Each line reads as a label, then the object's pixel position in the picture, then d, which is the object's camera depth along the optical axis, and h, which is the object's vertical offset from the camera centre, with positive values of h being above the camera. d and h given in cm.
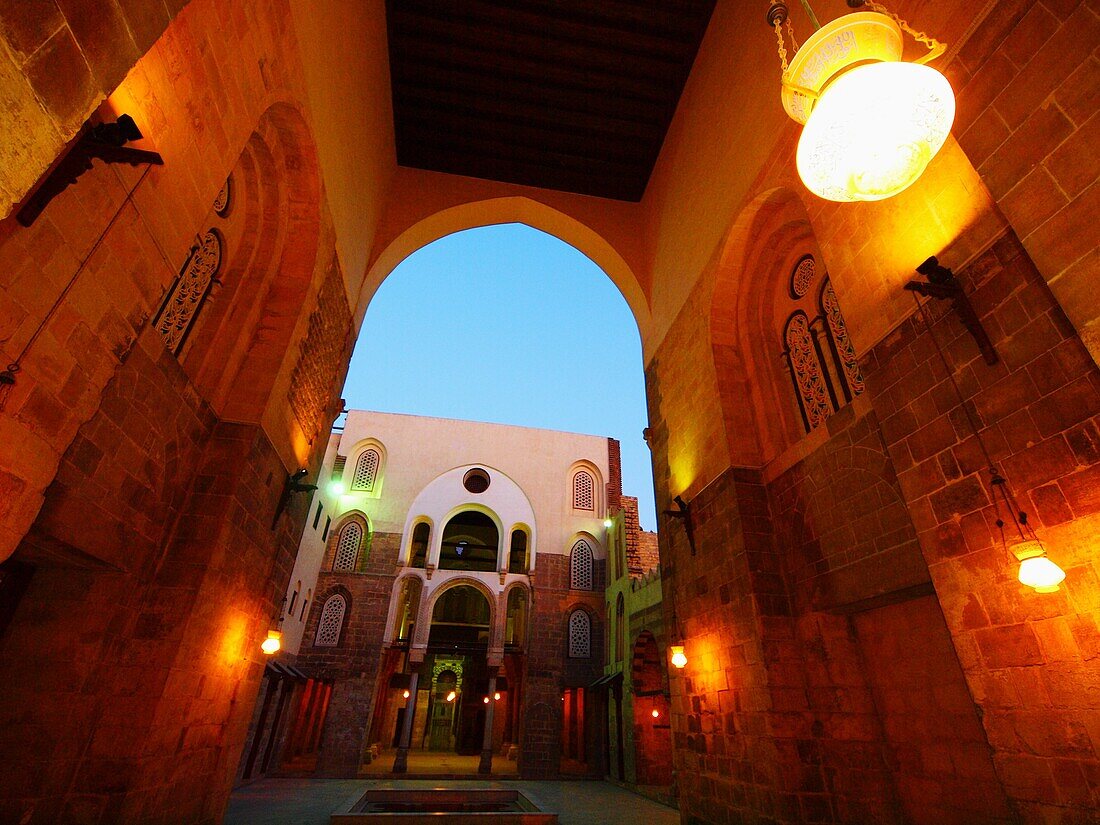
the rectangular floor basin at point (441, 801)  841 -129
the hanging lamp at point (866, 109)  208 +220
